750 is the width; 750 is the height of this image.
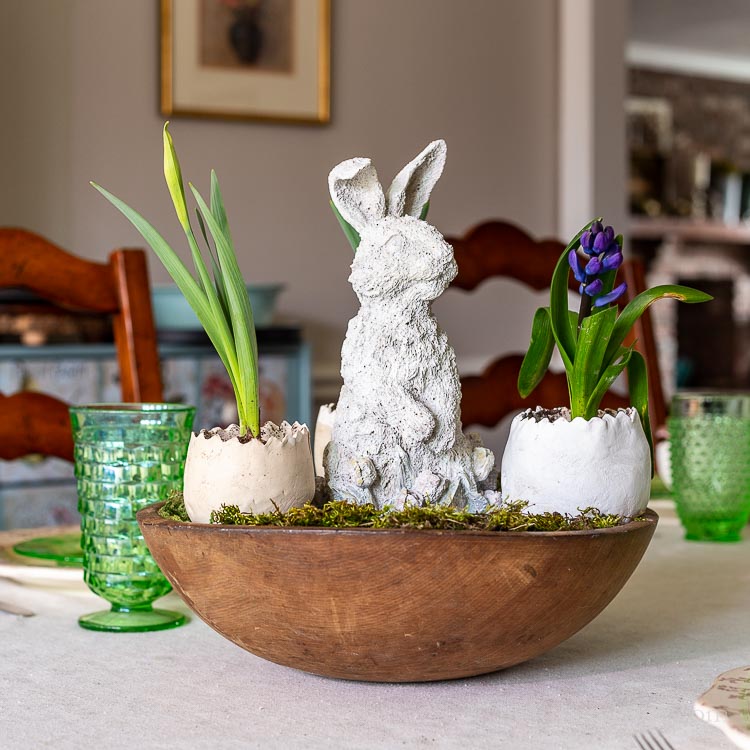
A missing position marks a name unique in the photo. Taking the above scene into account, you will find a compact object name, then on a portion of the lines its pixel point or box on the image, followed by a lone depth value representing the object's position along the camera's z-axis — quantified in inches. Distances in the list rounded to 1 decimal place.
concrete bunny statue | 24.8
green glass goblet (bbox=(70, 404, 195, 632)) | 29.5
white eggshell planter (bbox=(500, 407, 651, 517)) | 23.8
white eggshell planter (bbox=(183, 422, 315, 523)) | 23.5
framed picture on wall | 107.0
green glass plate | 36.6
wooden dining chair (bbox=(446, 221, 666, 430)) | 59.7
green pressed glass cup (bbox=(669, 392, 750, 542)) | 40.7
